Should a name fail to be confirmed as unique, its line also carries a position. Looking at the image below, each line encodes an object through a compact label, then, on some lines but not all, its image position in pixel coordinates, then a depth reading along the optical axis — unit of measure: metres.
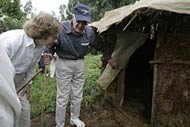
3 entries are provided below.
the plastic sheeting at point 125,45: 2.22
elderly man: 1.91
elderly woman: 1.33
